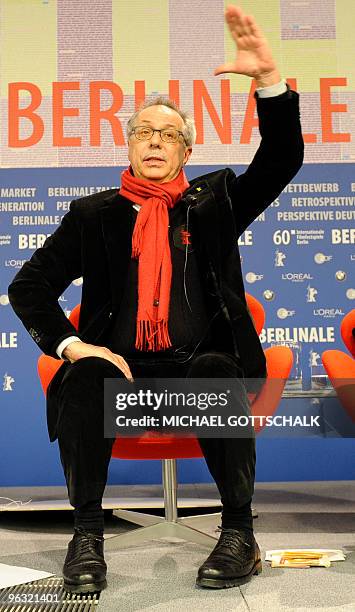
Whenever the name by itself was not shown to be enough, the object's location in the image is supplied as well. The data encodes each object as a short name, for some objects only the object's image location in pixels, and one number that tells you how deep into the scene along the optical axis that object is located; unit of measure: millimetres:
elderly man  3276
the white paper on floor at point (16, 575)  3290
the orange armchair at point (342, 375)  3901
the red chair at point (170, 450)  3668
